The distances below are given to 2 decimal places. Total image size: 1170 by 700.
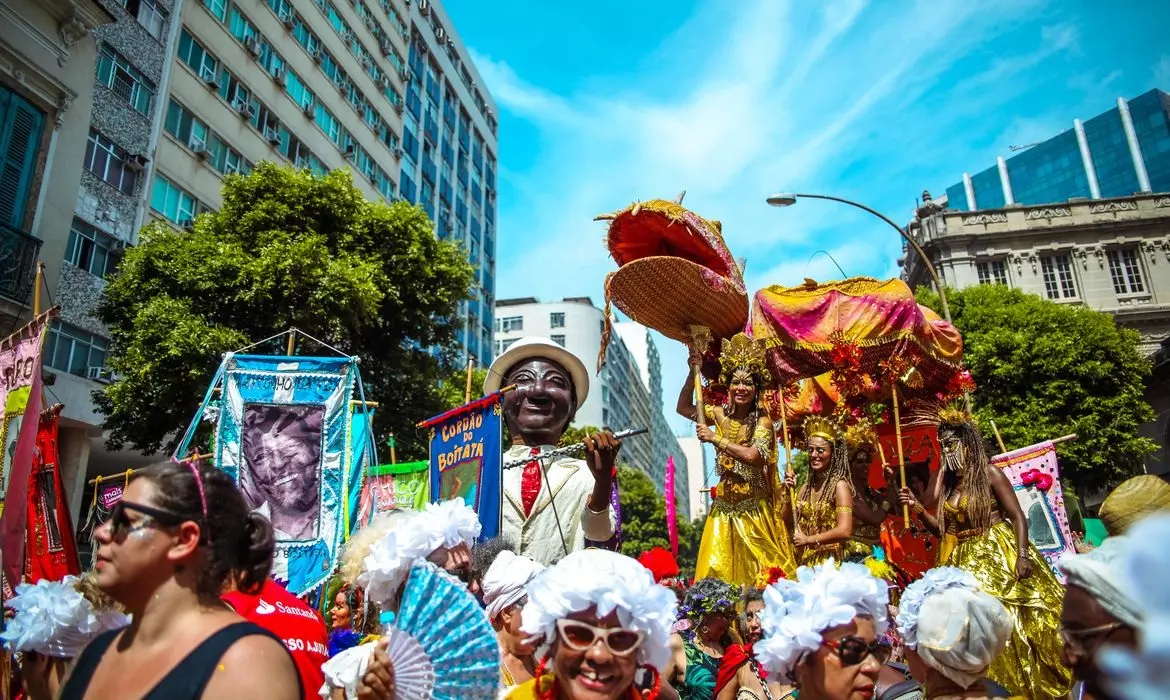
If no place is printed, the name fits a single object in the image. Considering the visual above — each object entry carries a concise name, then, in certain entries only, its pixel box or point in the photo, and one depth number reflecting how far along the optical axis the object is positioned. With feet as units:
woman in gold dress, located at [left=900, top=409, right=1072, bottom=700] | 16.19
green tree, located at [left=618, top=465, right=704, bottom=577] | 148.05
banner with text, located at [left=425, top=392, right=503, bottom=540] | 16.58
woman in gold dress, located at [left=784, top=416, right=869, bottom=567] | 18.20
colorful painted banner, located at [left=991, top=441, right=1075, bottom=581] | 29.14
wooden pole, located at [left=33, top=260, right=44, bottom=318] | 20.63
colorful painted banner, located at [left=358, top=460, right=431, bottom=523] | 32.65
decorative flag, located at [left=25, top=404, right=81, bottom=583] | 20.89
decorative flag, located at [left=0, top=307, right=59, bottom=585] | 17.31
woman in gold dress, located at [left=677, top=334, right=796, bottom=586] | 18.90
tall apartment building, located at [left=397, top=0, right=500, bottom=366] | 111.55
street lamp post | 40.98
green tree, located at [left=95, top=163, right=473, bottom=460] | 42.16
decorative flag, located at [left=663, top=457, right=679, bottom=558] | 34.31
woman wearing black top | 5.91
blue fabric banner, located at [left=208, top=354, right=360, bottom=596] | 22.40
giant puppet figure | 14.71
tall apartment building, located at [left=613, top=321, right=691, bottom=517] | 327.26
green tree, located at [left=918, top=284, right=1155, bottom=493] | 65.62
